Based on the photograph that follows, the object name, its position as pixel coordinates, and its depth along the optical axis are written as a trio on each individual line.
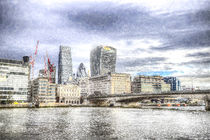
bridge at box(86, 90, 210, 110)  127.45
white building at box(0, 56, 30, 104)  188.94
